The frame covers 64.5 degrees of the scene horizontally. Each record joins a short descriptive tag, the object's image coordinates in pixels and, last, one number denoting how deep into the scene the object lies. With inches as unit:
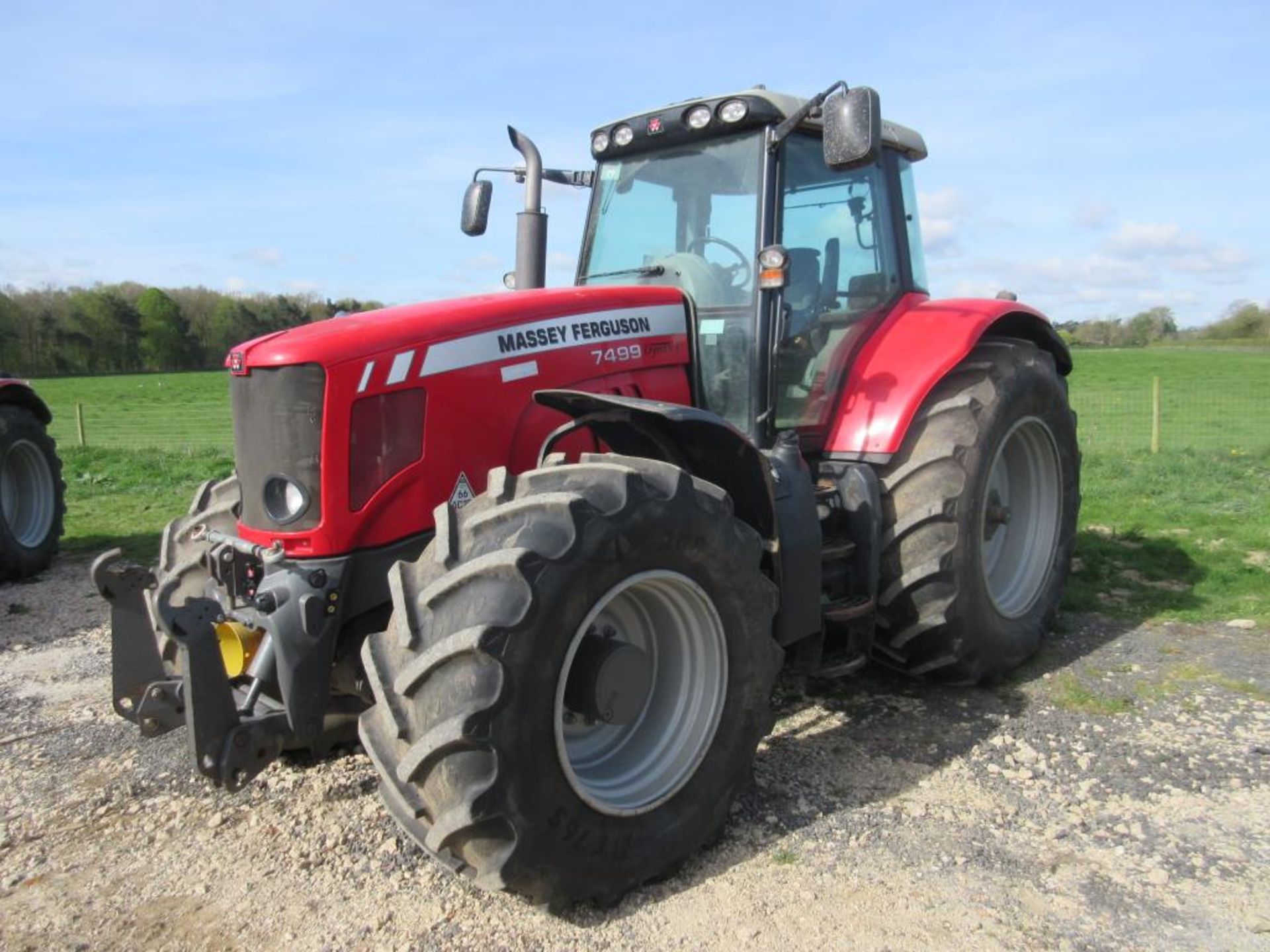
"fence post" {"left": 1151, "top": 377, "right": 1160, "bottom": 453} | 522.2
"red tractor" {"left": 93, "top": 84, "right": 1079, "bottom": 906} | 100.0
